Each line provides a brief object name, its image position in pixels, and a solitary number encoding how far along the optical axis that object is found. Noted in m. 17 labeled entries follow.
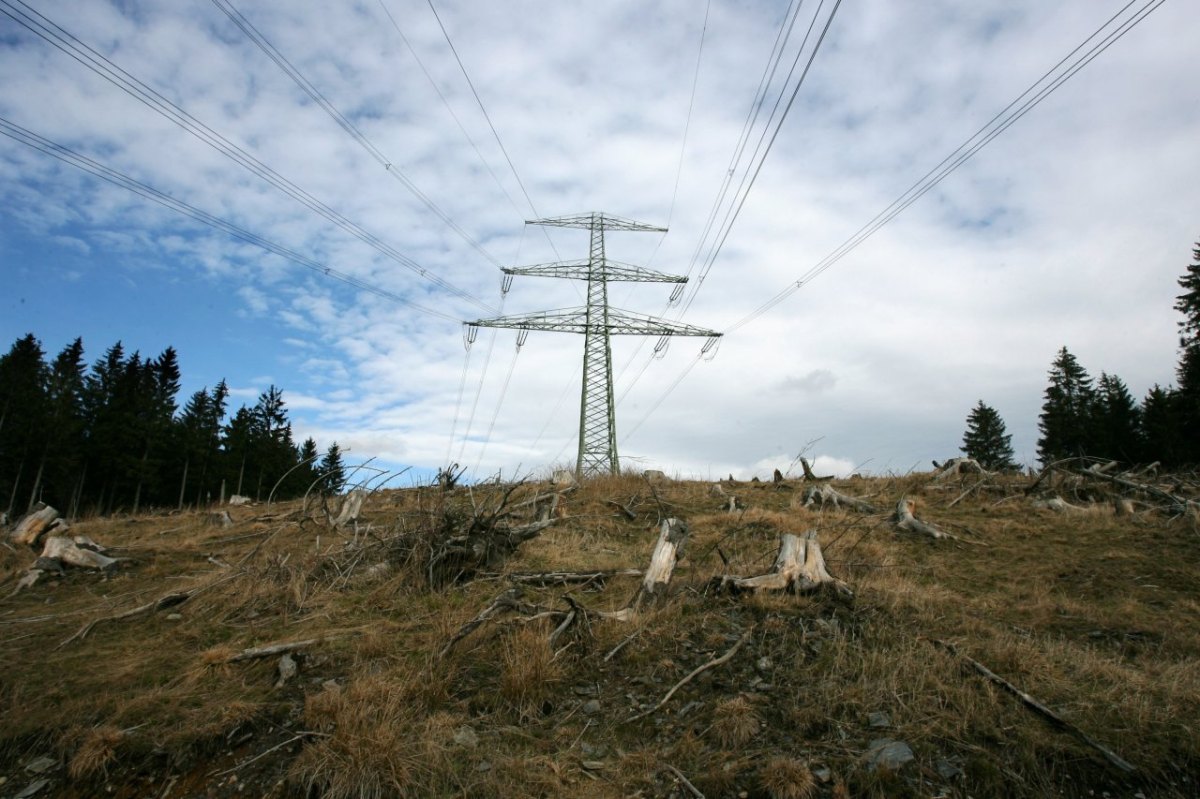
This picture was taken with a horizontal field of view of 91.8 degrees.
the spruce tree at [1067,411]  41.34
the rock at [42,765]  3.79
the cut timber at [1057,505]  11.06
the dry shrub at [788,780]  3.21
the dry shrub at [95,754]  3.70
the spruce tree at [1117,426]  36.97
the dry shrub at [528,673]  4.49
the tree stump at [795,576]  6.15
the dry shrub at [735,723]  3.79
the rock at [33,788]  3.58
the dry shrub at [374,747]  3.45
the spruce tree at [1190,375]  30.06
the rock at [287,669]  4.86
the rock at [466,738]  3.95
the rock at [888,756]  3.39
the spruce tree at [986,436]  49.16
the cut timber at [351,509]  11.04
